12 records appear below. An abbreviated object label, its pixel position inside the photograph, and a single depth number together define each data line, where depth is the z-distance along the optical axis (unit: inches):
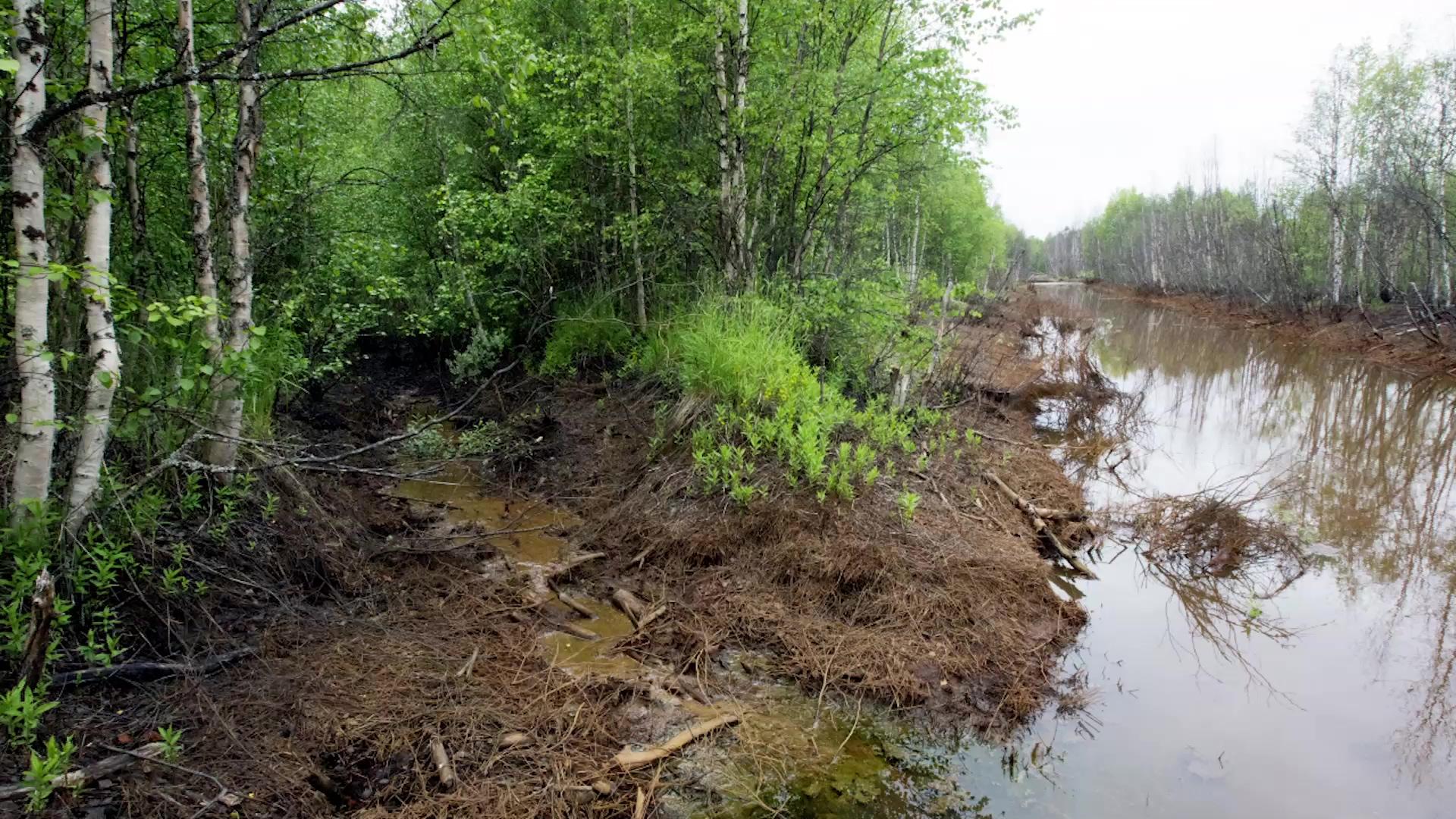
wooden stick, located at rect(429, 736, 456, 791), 129.5
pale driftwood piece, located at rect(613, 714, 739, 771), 144.6
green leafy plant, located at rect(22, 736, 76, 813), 95.0
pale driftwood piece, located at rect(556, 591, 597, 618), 211.8
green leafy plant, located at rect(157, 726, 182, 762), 114.1
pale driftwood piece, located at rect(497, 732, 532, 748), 142.4
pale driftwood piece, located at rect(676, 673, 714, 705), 172.7
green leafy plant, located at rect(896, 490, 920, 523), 237.8
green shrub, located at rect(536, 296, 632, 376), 430.0
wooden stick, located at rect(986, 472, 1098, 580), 265.7
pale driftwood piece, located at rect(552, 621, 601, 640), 199.0
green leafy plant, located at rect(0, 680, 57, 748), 100.3
